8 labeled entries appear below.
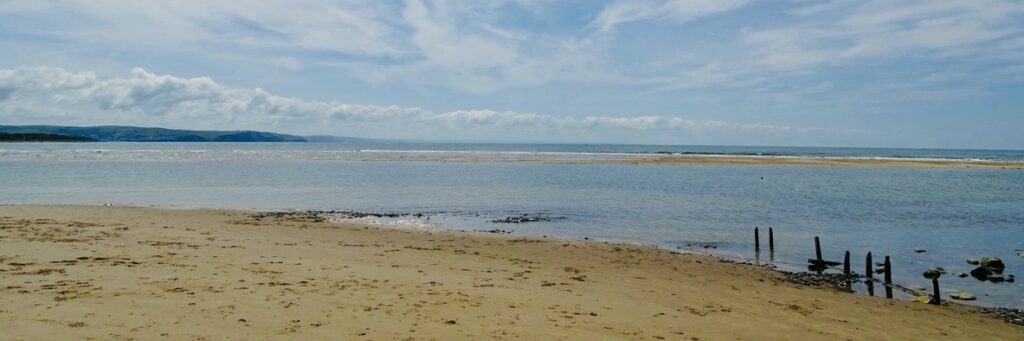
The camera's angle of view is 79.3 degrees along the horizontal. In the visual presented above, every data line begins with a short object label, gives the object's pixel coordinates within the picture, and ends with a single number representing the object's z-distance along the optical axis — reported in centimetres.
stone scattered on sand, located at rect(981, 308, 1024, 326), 1181
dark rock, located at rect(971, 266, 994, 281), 1578
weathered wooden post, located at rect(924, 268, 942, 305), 1285
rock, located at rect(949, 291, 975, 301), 1362
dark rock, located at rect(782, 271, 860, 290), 1482
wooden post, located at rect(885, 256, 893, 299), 1443
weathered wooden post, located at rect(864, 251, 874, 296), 1520
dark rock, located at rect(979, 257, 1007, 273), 1652
